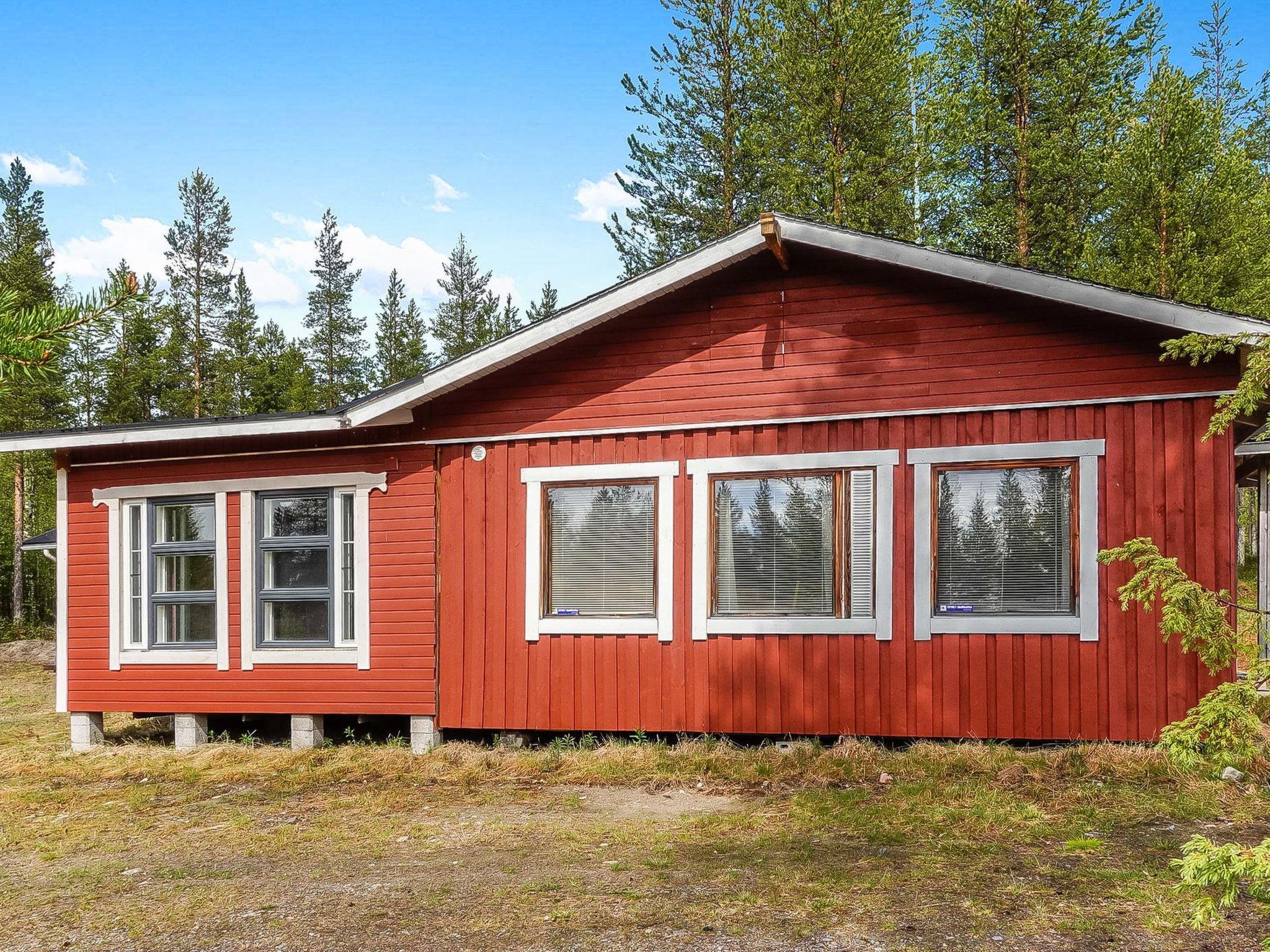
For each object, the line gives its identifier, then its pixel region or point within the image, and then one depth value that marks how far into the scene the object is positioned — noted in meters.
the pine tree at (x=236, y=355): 32.16
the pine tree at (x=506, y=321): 38.03
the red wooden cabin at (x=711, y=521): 7.38
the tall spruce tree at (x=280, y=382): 31.95
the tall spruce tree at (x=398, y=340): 39.16
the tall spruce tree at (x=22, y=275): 26.25
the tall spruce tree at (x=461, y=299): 41.18
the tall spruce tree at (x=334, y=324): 41.25
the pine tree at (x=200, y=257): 34.34
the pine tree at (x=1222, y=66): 26.33
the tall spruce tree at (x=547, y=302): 36.25
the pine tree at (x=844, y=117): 19.36
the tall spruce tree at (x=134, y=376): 29.77
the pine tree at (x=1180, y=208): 17.08
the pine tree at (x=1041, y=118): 18.94
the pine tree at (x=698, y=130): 22.25
